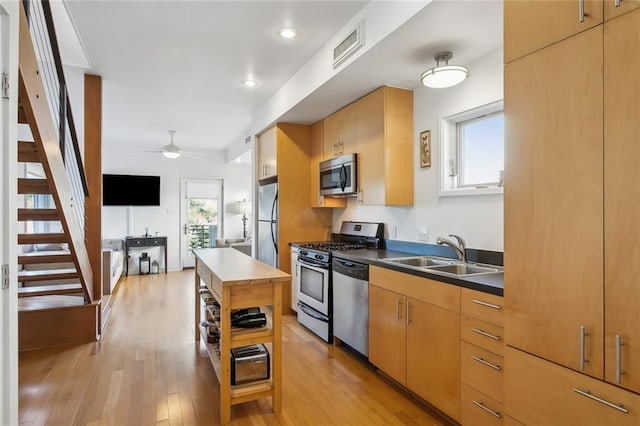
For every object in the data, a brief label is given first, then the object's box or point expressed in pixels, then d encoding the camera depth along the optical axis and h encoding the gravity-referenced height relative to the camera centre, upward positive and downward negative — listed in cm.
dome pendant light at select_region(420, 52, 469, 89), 229 +90
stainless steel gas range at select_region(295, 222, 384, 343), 336 -60
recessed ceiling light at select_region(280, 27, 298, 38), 277 +143
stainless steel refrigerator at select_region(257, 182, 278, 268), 436 -15
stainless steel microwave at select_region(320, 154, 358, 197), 349 +38
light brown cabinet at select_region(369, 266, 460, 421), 201 -78
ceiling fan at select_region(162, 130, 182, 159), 604 +105
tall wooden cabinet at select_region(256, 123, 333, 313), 430 +21
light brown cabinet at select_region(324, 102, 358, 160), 356 +86
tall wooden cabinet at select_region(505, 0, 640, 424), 117 -5
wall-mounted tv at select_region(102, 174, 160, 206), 720 +46
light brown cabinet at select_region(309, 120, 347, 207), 421 +53
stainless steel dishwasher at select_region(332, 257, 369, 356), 281 -77
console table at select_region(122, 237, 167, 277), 705 -61
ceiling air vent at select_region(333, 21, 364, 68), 248 +124
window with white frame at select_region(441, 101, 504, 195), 259 +48
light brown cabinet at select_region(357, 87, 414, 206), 310 +59
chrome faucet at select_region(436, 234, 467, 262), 258 -25
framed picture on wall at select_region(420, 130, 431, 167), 305 +56
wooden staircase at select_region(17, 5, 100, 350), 205 -23
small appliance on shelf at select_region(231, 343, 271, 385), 227 -100
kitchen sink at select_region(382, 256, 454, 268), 274 -38
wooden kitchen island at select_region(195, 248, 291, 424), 211 -70
